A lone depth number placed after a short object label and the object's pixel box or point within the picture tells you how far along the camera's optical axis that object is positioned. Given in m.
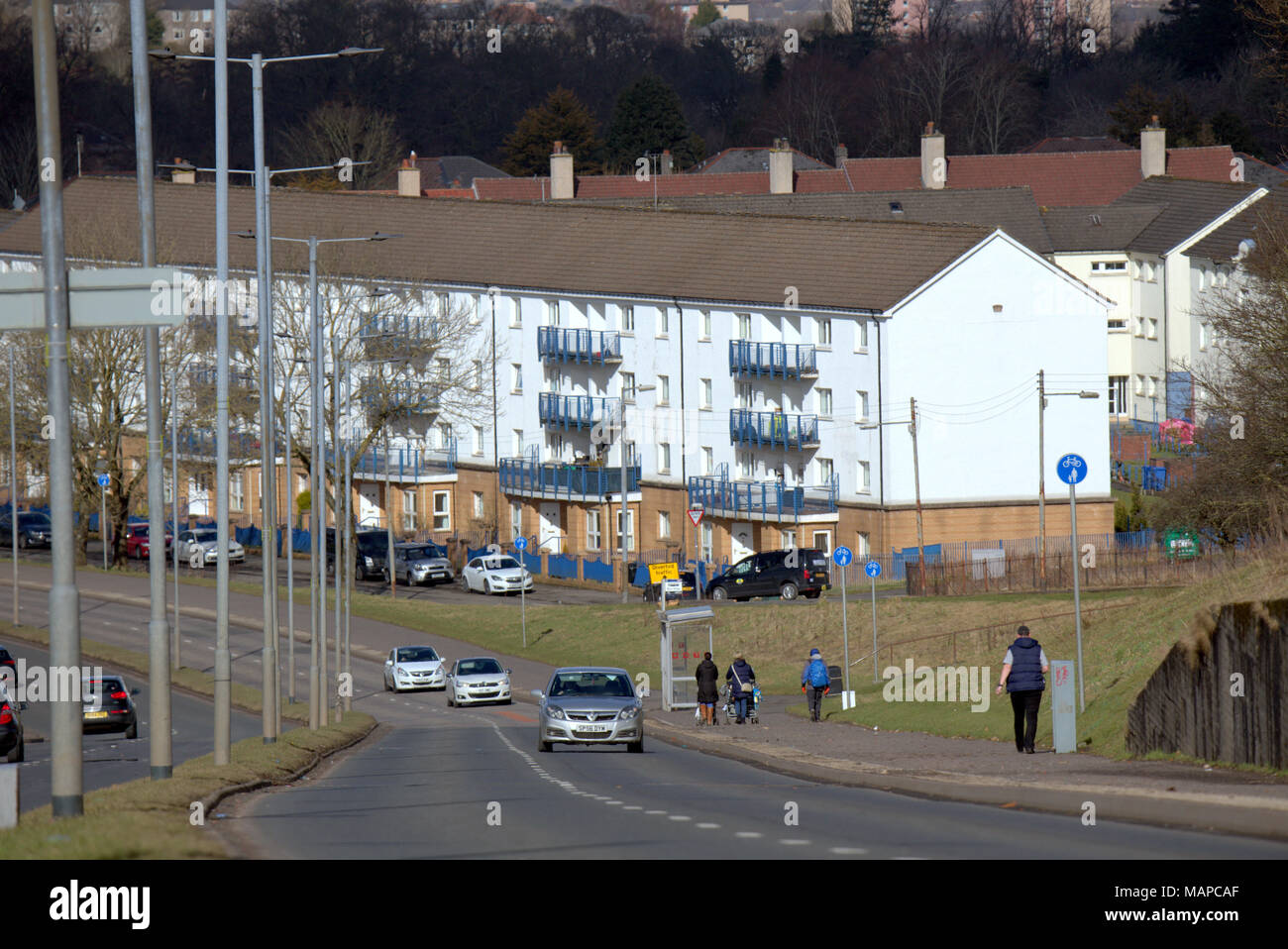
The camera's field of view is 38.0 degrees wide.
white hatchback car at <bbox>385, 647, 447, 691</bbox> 50.22
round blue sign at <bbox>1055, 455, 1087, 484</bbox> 23.85
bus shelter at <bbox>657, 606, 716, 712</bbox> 41.81
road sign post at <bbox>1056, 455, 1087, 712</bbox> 23.83
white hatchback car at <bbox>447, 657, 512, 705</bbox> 46.31
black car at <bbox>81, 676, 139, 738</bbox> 38.00
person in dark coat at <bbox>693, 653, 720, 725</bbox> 36.50
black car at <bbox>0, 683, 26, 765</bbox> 30.12
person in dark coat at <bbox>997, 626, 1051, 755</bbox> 23.22
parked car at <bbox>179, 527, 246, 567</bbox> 75.75
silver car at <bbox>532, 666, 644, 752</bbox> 29.19
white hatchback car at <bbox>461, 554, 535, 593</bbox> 68.06
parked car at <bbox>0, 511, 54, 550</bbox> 80.06
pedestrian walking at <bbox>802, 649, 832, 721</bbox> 34.72
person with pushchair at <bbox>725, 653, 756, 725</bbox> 36.41
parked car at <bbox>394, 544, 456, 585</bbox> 71.50
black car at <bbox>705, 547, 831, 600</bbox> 58.53
